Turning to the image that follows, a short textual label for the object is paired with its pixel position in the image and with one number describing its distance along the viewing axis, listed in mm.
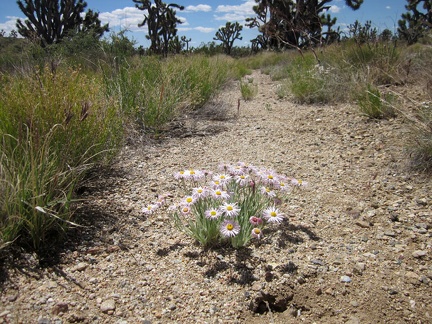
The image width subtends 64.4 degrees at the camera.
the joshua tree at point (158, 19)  24375
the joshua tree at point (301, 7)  19508
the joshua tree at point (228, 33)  35294
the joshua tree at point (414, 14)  22995
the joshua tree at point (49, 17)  18328
